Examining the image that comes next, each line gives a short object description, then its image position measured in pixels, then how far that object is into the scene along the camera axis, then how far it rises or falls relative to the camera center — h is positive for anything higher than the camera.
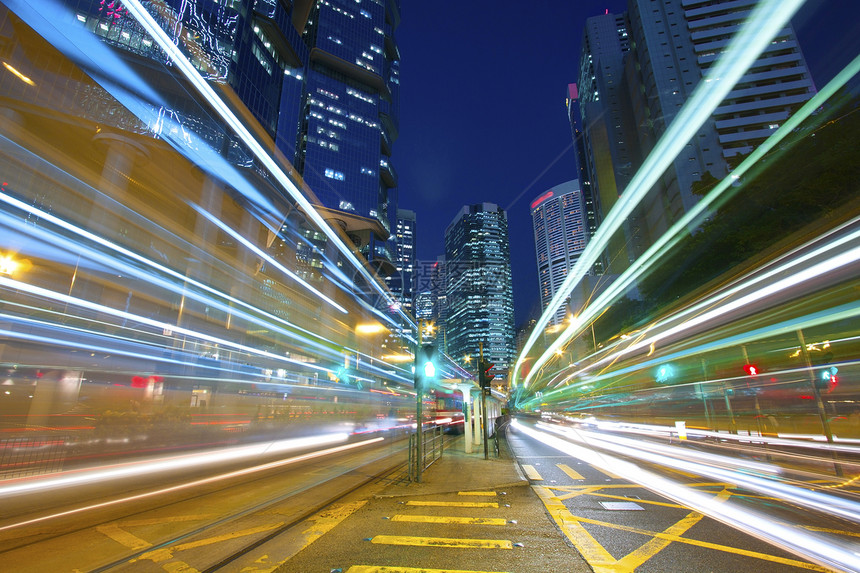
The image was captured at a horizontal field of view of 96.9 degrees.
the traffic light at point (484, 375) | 14.16 +1.00
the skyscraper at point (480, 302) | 183.16 +47.05
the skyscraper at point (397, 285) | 153.00 +47.34
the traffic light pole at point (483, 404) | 14.14 -0.08
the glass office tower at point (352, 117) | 82.12 +67.94
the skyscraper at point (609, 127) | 91.12 +70.79
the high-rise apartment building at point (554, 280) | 188.06 +59.02
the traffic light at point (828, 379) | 16.65 +0.87
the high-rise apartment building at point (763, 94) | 65.19 +51.39
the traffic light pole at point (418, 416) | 9.43 -0.36
